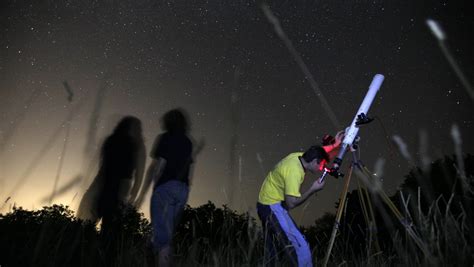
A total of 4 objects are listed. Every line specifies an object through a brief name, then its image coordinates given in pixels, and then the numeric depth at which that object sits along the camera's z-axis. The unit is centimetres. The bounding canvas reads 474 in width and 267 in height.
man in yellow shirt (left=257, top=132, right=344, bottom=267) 425
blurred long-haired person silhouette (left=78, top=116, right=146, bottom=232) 484
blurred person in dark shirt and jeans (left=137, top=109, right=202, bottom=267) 430
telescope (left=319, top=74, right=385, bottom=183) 445
